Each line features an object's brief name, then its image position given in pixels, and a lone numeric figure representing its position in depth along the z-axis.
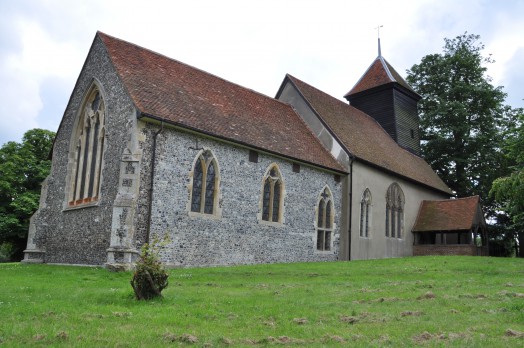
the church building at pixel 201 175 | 16.06
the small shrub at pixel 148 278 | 8.87
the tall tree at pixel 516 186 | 15.02
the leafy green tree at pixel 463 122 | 36.66
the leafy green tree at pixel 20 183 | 32.31
